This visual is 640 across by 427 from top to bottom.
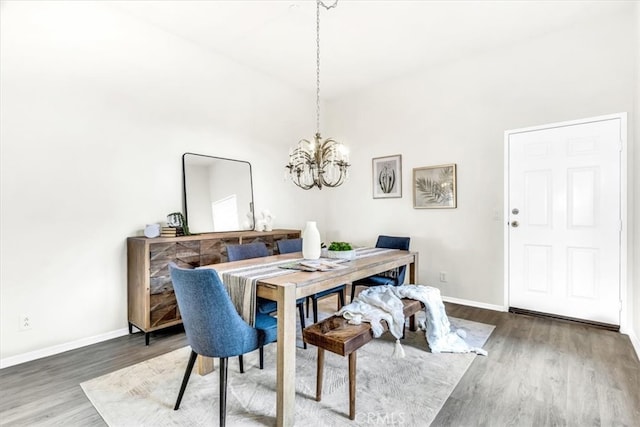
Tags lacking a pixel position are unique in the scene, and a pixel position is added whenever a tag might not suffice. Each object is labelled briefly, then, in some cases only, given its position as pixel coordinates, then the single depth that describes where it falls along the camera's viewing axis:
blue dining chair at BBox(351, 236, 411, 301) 3.25
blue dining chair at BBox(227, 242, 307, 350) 2.45
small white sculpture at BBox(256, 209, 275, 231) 3.94
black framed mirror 3.46
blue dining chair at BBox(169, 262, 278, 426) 1.55
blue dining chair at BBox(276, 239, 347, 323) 3.07
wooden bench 1.71
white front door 3.03
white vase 2.47
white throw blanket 2.10
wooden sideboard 2.73
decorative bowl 2.56
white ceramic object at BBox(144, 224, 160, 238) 2.87
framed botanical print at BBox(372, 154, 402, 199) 4.43
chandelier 2.72
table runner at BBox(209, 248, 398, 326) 1.81
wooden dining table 1.66
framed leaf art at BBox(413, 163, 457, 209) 3.95
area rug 1.74
